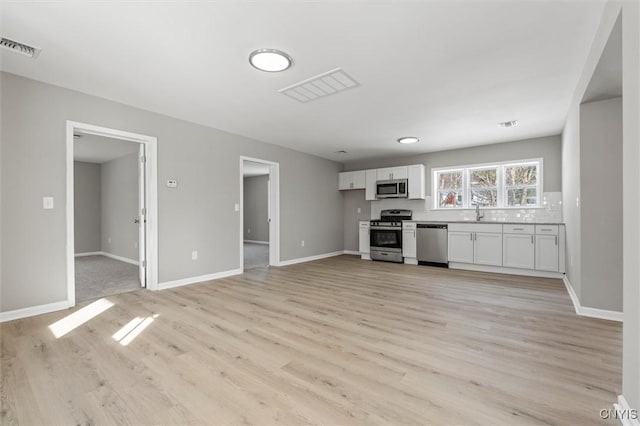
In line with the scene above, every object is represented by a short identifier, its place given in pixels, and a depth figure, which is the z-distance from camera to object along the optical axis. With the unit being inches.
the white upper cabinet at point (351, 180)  281.6
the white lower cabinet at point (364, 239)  265.9
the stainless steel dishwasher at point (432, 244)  222.5
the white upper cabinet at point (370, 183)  271.9
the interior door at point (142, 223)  158.2
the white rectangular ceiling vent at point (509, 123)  171.5
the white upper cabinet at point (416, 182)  247.8
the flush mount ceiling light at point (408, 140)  204.1
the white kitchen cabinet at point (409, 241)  236.8
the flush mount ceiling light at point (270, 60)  97.5
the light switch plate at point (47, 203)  119.8
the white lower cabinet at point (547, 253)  181.5
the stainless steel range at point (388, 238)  244.4
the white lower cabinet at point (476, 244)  201.8
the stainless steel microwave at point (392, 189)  252.8
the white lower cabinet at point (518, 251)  189.0
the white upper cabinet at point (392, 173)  254.8
